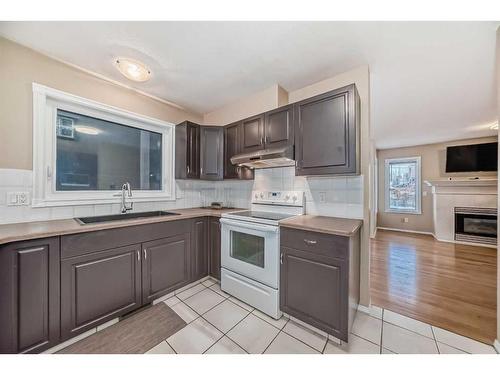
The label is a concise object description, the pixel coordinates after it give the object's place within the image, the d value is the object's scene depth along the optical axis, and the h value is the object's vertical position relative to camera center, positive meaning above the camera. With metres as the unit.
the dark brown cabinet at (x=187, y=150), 2.57 +0.51
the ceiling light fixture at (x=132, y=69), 1.75 +1.14
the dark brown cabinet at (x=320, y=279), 1.38 -0.72
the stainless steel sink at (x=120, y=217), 1.92 -0.32
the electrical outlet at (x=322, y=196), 2.06 -0.10
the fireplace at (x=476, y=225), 4.03 -0.82
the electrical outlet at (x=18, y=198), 1.55 -0.09
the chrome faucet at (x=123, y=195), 2.18 -0.09
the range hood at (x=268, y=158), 1.93 +0.32
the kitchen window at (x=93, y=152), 1.73 +0.40
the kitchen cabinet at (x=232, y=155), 2.50 +0.44
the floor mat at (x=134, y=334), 1.39 -1.18
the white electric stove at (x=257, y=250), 1.72 -0.63
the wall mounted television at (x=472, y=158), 4.25 +0.70
